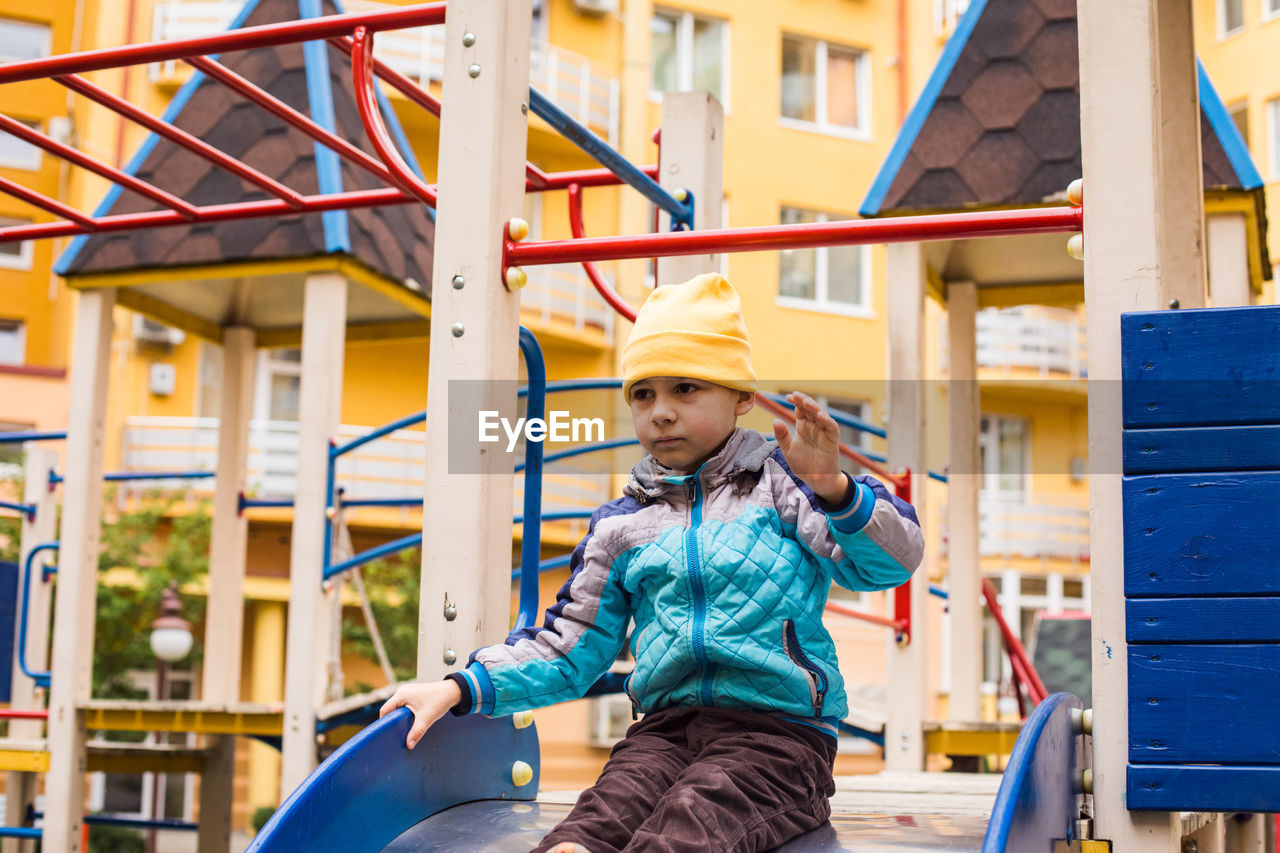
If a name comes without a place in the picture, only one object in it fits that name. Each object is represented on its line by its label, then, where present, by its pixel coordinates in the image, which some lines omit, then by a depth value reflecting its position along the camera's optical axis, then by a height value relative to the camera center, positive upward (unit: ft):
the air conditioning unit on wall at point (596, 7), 62.95 +24.79
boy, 7.36 -0.26
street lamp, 37.04 -2.18
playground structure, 7.54 +1.63
